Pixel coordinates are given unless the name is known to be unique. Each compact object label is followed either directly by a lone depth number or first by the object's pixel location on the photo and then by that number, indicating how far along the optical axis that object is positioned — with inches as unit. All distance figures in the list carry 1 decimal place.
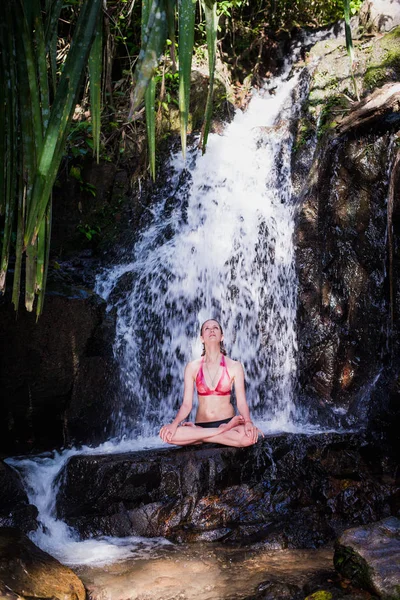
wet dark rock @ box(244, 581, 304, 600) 122.8
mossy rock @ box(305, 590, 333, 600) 119.5
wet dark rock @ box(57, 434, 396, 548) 172.6
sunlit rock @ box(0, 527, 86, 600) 117.3
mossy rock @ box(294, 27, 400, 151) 304.7
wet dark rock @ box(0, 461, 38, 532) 170.7
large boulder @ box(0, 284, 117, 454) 231.0
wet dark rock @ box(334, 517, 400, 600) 117.0
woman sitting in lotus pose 185.3
